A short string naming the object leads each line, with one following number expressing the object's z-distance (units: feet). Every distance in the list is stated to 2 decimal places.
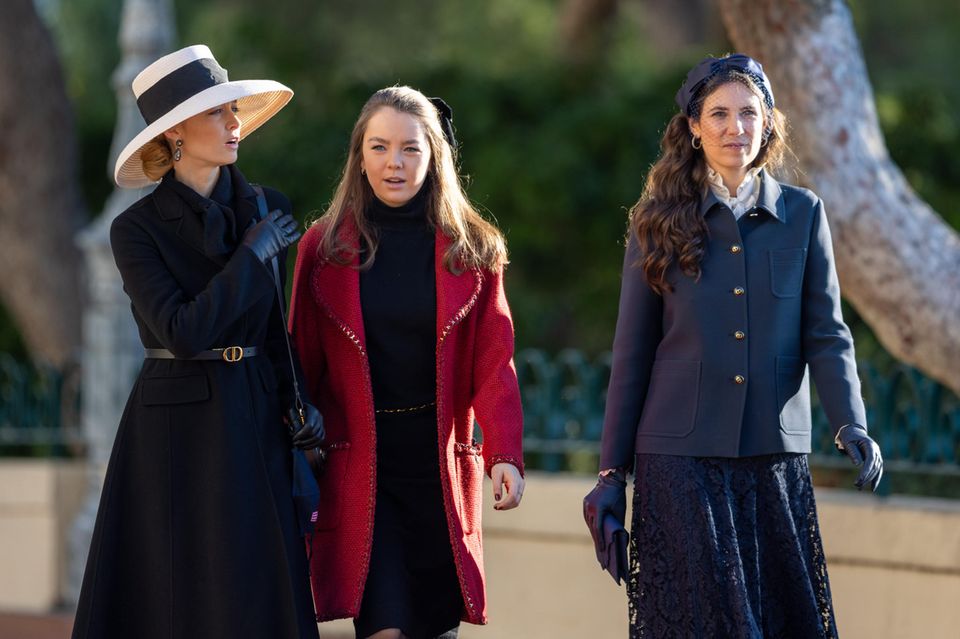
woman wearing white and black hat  26.50
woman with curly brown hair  25.80
